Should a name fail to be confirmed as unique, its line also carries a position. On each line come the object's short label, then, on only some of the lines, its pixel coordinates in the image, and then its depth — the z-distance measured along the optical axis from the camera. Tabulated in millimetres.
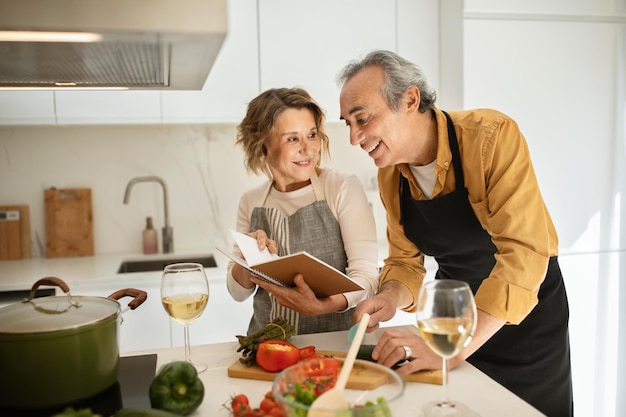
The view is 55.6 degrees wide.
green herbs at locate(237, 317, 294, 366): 1386
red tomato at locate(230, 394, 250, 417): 1068
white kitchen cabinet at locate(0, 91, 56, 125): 2900
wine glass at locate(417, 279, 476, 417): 1034
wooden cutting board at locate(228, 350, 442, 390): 1015
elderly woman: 1918
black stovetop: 1131
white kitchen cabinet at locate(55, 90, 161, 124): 2959
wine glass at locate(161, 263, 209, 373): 1319
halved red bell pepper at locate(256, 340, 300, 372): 1321
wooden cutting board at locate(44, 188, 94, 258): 3324
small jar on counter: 3365
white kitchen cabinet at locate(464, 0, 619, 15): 2965
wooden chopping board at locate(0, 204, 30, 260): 3264
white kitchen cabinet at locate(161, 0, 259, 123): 3039
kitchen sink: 3262
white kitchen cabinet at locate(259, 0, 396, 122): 3086
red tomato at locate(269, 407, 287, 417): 1030
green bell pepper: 1104
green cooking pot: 1084
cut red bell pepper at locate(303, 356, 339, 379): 1037
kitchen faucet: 3373
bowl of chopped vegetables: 889
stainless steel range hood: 906
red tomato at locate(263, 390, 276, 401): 1096
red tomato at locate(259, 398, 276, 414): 1059
